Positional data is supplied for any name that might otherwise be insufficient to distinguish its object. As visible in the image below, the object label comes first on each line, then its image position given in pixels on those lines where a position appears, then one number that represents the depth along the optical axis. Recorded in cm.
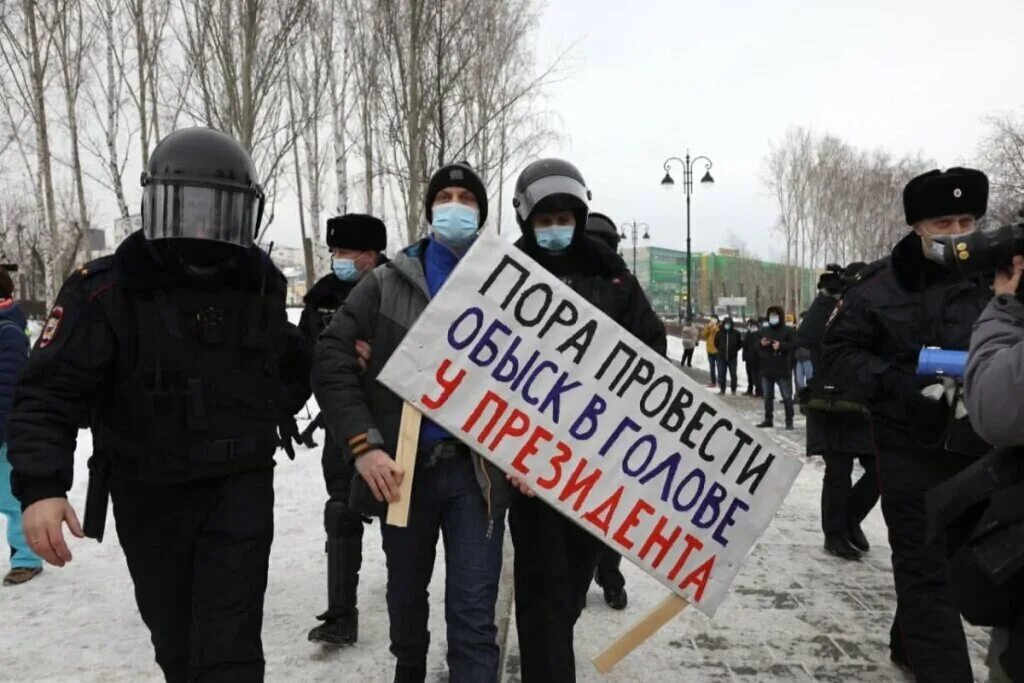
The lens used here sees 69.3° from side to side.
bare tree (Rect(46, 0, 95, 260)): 1652
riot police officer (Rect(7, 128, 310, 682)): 215
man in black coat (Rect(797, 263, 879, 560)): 512
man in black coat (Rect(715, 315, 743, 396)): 1681
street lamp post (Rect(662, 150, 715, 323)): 2484
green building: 8732
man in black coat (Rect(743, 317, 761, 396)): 1617
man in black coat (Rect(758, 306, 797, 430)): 1207
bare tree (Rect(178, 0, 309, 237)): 1414
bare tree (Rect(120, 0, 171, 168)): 1617
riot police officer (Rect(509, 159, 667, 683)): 274
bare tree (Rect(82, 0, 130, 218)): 1683
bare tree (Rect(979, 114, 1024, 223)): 2372
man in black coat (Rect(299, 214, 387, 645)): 357
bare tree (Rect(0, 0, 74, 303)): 1590
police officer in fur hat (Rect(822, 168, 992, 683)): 273
